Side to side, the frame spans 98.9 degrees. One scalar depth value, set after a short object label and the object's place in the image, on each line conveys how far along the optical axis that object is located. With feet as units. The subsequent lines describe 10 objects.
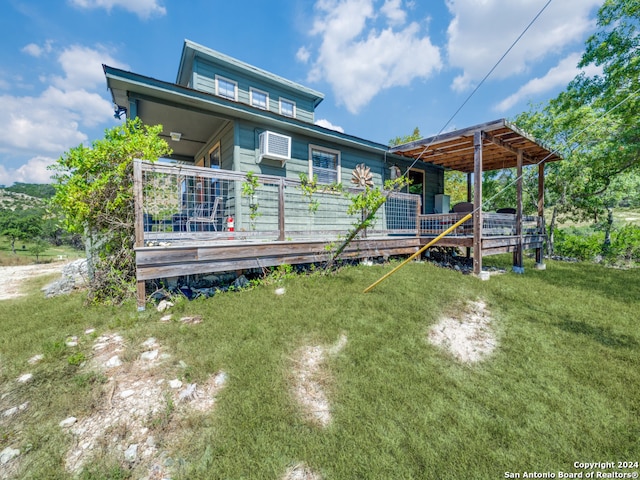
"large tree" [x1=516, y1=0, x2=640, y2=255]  28.71
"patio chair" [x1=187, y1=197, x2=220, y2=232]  14.44
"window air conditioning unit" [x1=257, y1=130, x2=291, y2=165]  20.74
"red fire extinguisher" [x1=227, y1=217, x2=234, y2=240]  18.32
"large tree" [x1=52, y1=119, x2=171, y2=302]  11.61
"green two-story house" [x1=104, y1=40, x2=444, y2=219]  17.66
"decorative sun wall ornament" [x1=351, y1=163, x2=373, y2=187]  27.48
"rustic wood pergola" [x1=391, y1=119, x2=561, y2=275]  19.29
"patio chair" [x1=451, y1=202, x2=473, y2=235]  22.86
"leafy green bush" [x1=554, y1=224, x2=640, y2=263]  29.17
